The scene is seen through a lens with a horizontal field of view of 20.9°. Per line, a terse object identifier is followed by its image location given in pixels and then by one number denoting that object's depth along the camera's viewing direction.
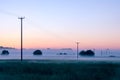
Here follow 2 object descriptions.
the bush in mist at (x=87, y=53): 159.18
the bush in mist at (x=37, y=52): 178.12
